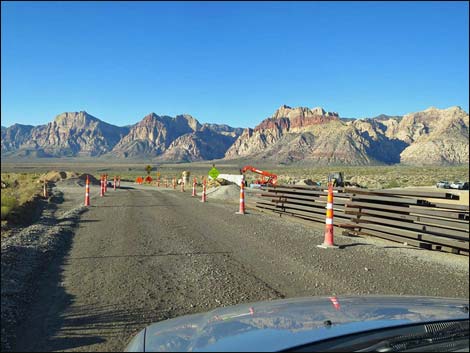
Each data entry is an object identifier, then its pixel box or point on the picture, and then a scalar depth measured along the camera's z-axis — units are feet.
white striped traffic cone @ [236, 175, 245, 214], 55.09
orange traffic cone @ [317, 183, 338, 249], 32.86
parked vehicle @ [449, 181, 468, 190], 174.09
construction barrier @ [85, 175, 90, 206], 63.94
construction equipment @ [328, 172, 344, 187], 156.25
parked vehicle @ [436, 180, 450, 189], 179.97
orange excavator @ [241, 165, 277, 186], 145.16
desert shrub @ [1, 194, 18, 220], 44.18
